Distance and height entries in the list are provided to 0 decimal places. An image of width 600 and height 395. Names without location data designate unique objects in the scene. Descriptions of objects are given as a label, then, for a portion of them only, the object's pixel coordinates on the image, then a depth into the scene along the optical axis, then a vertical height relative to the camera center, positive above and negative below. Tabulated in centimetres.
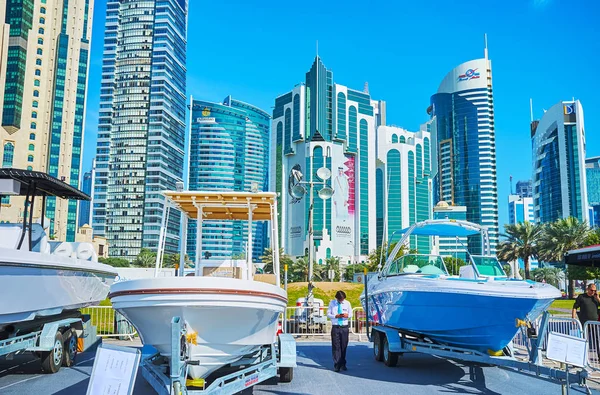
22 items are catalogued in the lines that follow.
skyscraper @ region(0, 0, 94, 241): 8344 +2829
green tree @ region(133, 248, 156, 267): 8038 -79
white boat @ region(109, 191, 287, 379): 562 -63
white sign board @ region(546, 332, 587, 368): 581 -101
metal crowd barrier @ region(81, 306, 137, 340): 1412 -207
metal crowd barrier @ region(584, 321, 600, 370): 910 -152
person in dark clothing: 991 -87
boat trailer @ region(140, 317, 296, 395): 501 -138
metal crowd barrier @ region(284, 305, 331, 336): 1645 -213
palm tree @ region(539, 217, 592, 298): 4303 +167
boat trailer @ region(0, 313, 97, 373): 748 -134
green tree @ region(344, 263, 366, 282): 9675 -252
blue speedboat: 716 -60
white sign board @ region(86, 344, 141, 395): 420 -94
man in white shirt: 910 -130
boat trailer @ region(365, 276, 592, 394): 619 -141
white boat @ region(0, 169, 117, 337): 657 -23
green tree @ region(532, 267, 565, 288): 7254 -231
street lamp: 1616 +198
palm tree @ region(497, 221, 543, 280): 4634 +151
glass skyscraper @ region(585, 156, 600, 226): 19325 +1650
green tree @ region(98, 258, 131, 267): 9038 -123
